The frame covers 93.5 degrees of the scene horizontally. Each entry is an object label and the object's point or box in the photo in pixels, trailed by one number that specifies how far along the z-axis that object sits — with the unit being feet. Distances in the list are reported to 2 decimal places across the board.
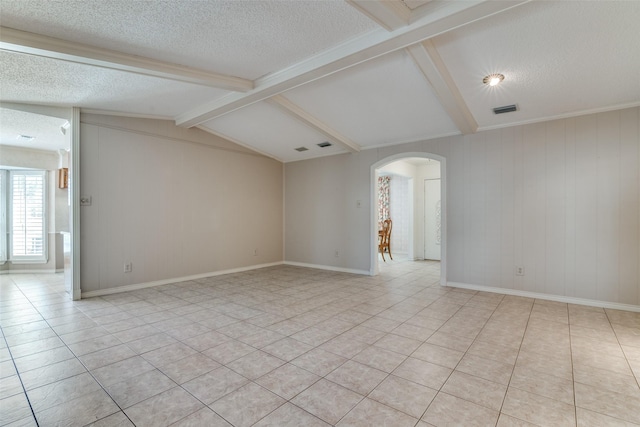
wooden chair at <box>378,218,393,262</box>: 25.39
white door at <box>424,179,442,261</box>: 25.53
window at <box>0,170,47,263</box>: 20.11
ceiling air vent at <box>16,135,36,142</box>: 17.25
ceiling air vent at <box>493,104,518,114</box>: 12.71
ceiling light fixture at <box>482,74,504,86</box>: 10.37
